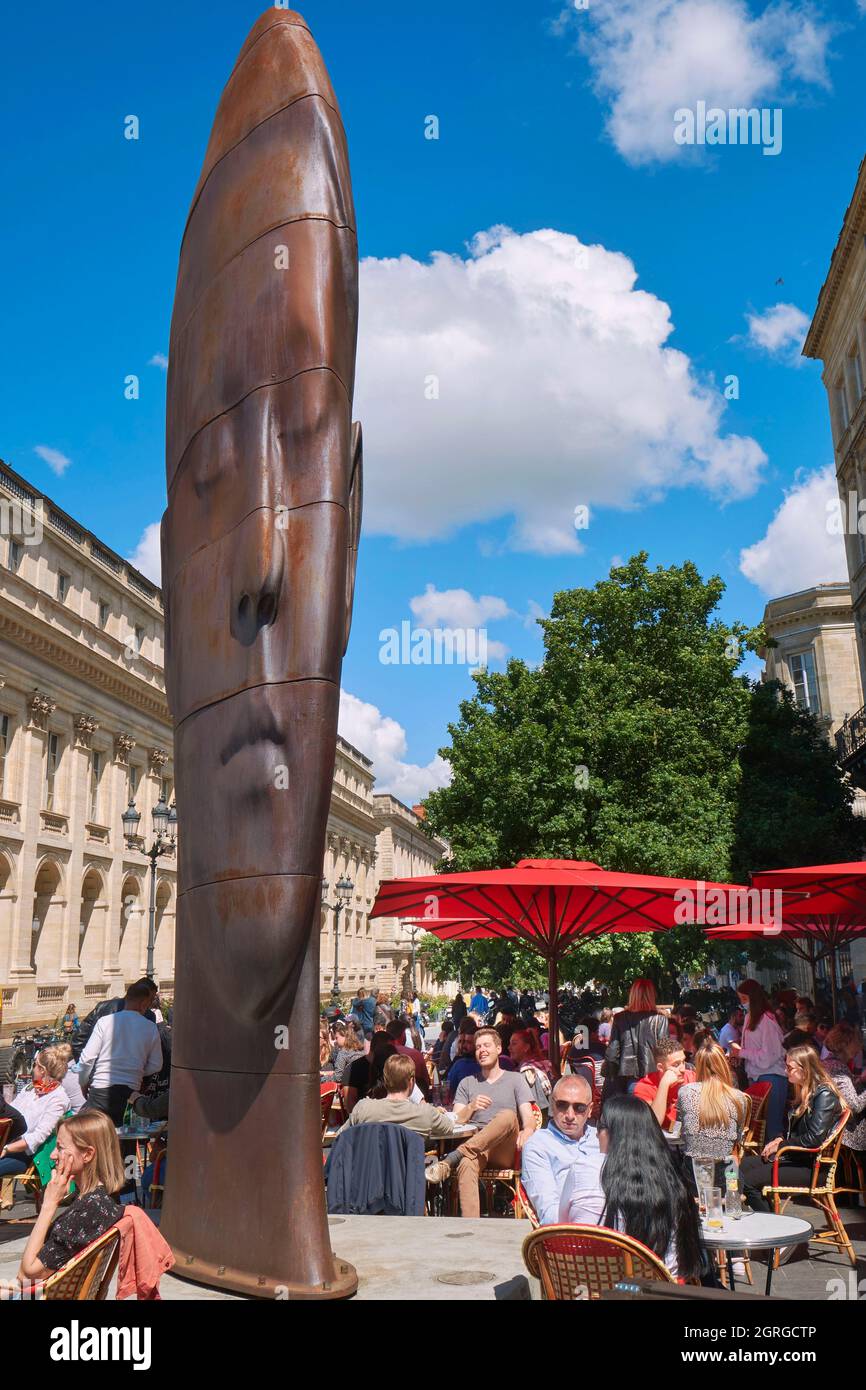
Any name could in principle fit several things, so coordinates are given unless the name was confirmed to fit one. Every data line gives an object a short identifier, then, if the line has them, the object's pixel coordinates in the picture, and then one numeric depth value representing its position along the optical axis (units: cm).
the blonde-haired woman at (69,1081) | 891
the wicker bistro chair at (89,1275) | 367
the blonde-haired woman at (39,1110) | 849
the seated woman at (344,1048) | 1265
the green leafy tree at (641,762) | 2291
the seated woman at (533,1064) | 947
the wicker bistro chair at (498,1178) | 768
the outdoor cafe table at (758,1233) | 500
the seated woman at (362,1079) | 938
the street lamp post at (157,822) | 2206
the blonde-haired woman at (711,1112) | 675
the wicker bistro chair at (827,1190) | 695
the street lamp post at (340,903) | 3706
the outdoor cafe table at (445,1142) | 775
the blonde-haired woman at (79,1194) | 409
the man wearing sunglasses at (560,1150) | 478
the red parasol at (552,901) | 941
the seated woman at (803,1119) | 762
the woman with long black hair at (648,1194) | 417
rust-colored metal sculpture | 491
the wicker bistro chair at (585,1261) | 370
